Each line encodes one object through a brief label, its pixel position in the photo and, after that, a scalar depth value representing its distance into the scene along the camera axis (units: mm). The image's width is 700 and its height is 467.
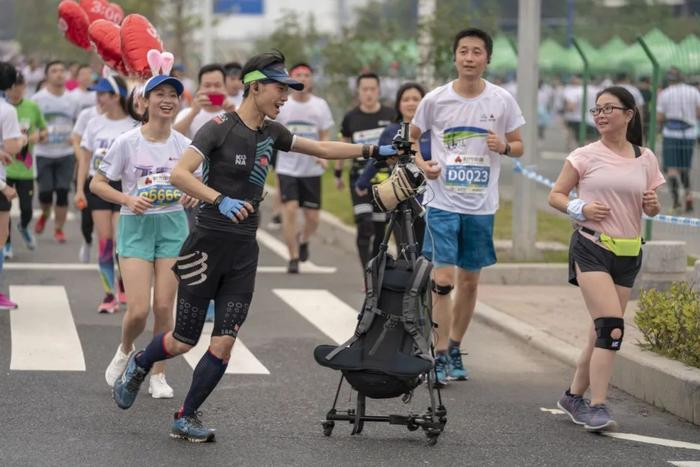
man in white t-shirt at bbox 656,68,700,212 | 16266
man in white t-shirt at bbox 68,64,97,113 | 19361
